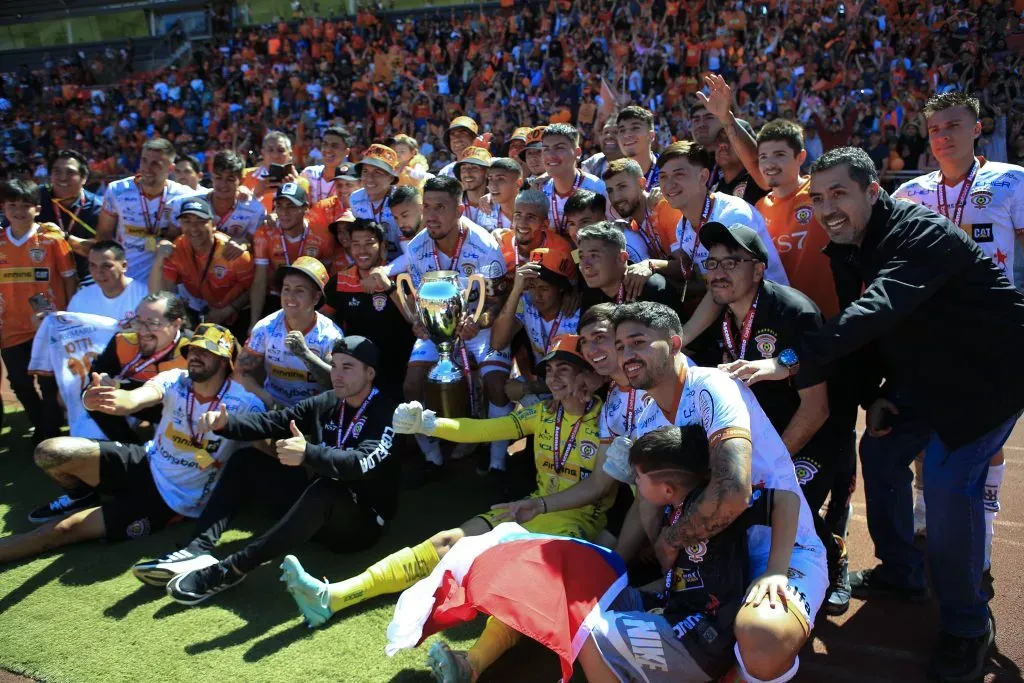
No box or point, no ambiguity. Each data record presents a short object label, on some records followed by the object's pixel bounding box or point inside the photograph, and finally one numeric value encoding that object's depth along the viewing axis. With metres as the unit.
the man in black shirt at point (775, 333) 3.55
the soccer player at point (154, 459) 4.98
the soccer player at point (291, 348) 5.48
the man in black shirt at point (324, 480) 4.25
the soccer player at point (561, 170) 5.91
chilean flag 3.11
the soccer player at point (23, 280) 6.89
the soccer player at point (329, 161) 7.99
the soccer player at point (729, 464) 2.79
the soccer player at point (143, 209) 7.12
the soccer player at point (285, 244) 6.59
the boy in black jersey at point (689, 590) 2.95
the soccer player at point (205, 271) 6.57
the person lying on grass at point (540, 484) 3.99
